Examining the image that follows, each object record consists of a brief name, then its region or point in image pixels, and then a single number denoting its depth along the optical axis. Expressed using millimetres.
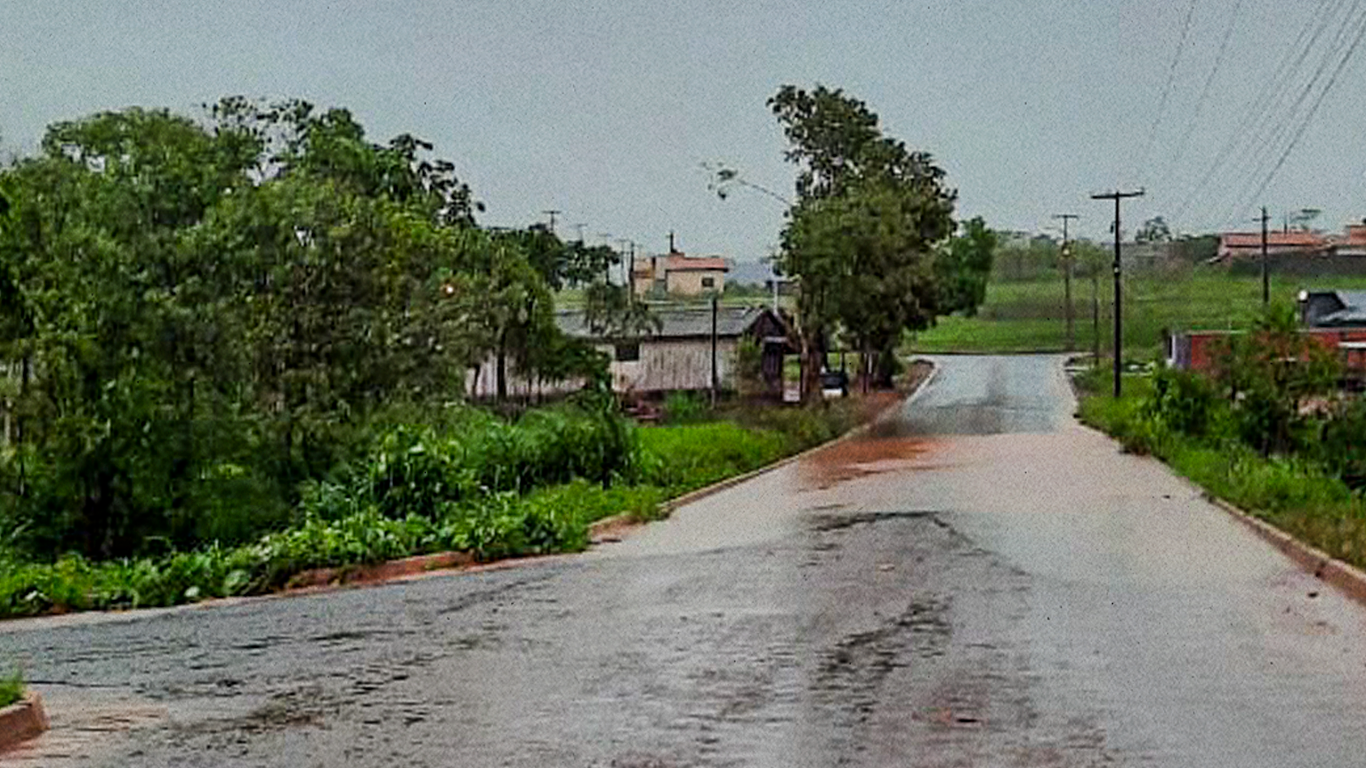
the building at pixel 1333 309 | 68312
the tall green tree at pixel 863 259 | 63525
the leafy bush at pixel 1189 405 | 41688
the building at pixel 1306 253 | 95938
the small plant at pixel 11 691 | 11732
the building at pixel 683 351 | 77812
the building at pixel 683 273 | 139375
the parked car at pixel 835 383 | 79875
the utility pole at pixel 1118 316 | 65938
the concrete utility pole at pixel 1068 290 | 101750
